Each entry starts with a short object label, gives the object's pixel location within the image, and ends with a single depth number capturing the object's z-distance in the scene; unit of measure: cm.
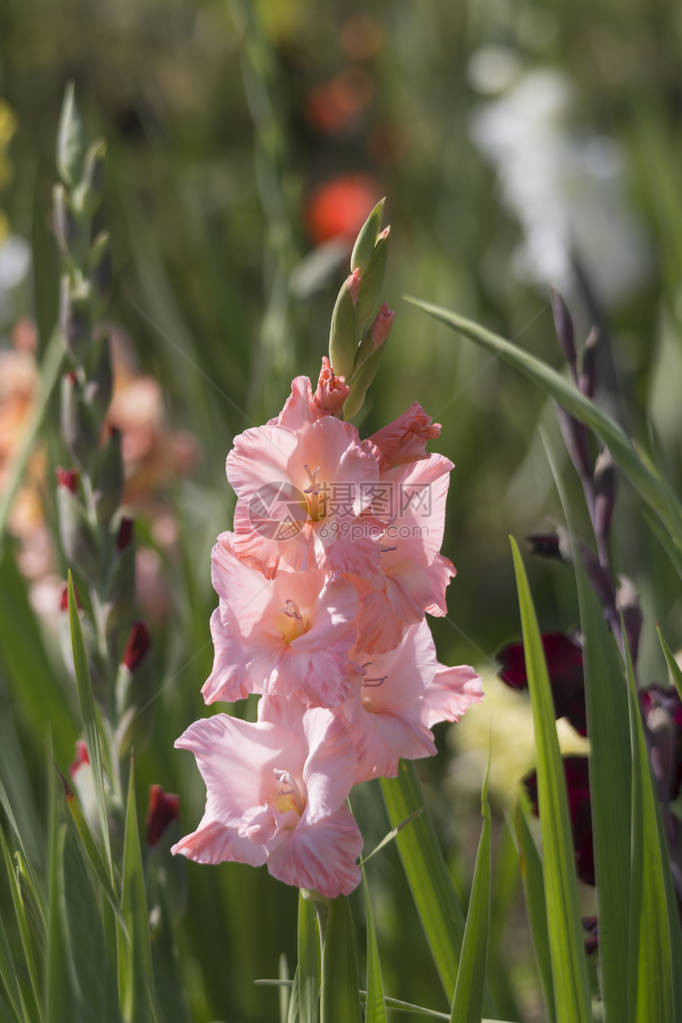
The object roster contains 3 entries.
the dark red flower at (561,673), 280
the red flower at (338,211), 1120
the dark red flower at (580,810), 280
